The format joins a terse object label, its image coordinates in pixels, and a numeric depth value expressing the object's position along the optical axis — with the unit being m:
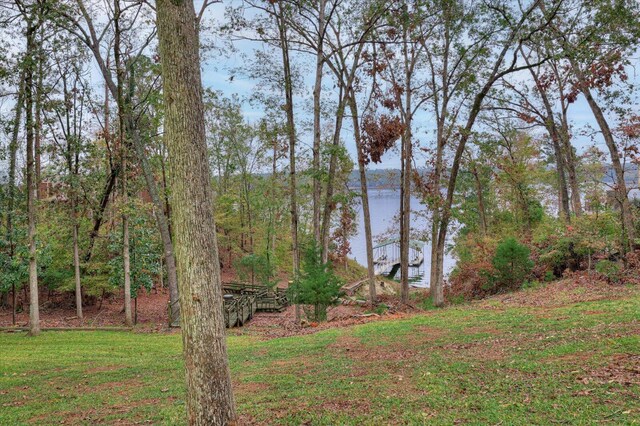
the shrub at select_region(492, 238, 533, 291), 13.57
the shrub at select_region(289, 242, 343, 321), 12.27
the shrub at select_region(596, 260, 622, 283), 11.46
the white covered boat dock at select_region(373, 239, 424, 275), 41.22
